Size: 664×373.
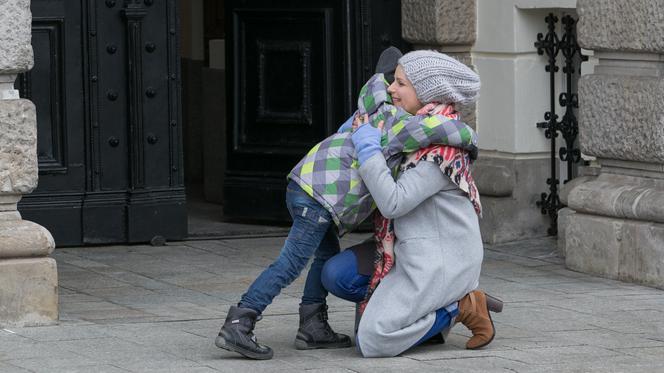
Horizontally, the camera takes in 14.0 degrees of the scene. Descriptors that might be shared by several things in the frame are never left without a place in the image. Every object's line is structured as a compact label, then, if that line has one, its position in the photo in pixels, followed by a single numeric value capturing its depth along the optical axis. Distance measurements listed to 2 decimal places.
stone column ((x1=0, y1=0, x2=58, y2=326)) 10.73
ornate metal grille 14.99
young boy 9.85
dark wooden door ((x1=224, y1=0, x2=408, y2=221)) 15.70
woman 9.85
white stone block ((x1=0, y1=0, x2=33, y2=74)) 10.68
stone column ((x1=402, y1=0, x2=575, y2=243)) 15.12
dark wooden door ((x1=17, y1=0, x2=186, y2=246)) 14.49
